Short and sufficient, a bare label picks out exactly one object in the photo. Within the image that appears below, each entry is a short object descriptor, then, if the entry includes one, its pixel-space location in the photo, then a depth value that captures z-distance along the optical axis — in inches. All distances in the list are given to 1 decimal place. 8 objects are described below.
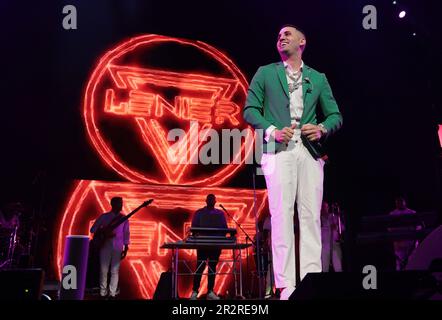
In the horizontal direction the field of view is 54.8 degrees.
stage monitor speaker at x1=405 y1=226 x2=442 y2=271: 105.4
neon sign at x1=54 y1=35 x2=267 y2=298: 347.9
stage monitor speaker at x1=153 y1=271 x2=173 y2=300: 196.1
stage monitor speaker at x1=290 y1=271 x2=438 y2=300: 83.7
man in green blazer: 109.7
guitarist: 302.5
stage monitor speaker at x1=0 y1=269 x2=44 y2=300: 78.7
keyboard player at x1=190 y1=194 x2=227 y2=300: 284.8
